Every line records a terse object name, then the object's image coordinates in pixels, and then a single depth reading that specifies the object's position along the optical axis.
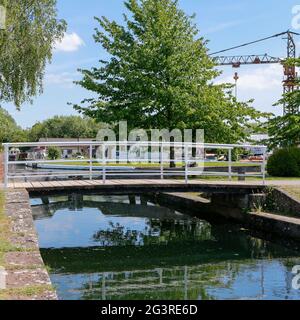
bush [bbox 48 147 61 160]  62.47
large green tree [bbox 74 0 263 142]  26.83
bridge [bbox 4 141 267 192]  15.92
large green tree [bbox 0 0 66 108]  24.09
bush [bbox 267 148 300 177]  25.33
